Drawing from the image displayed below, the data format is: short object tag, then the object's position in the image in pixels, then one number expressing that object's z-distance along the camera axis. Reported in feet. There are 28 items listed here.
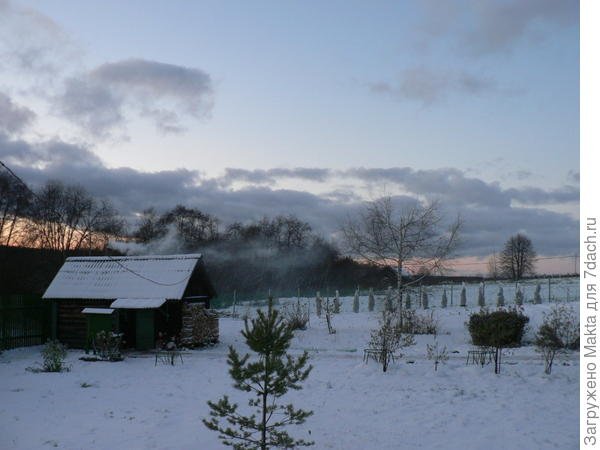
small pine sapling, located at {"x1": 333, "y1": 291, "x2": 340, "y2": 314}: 106.58
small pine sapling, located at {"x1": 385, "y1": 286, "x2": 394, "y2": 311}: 99.11
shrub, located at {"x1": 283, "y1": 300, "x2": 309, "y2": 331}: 90.68
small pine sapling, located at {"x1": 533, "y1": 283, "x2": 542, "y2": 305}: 105.44
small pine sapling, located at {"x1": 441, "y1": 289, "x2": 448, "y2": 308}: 113.75
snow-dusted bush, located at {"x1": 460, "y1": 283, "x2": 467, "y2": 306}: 113.91
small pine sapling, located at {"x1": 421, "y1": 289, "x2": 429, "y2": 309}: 112.47
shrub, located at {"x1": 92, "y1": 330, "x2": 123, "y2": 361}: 66.18
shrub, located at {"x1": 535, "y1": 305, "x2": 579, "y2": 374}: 63.77
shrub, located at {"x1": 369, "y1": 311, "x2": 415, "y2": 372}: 56.18
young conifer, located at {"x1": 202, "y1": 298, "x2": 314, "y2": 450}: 27.86
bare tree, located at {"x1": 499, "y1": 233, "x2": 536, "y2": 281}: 224.12
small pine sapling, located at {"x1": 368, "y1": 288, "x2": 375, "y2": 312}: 116.67
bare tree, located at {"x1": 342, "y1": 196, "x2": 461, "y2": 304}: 93.81
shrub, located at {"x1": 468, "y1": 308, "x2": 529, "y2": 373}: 68.64
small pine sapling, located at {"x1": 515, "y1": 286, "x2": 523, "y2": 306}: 97.71
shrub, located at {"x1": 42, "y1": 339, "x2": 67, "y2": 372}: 59.00
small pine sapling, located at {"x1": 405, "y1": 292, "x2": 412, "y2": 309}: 103.65
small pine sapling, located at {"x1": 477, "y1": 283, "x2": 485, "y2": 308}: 101.45
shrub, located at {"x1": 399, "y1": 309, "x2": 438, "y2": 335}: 84.48
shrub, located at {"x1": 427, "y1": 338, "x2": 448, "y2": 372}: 58.44
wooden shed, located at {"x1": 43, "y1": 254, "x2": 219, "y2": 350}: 73.97
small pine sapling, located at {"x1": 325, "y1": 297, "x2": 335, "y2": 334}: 87.91
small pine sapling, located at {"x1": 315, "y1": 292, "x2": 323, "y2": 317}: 111.33
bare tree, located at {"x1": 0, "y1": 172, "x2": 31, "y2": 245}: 130.02
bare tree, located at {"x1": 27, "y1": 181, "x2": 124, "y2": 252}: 147.84
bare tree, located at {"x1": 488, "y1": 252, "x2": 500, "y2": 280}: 222.03
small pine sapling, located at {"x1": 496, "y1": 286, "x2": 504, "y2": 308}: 94.87
